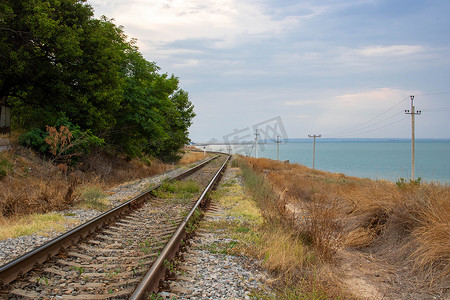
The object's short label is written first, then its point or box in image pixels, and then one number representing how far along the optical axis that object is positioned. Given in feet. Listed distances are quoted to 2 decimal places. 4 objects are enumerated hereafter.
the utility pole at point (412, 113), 141.18
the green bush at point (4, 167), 35.62
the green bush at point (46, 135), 45.34
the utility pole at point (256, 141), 230.07
